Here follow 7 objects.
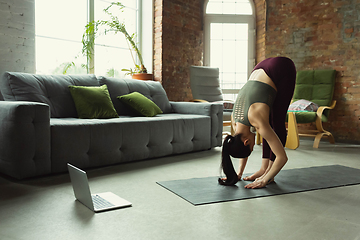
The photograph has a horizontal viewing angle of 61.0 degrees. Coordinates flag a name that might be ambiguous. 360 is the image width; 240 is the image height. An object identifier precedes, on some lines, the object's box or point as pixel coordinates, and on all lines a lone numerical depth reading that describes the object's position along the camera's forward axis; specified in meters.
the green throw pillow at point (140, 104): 3.42
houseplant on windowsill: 4.24
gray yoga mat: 1.90
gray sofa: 2.13
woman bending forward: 1.99
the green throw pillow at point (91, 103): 2.97
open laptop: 1.63
